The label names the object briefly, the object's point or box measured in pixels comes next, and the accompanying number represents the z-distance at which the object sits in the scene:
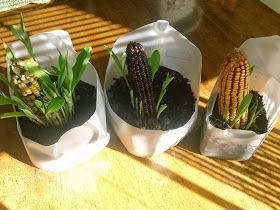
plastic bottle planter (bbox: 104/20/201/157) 0.67
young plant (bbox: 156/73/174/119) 0.64
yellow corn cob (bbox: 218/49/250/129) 0.60
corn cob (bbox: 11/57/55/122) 0.58
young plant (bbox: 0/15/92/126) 0.58
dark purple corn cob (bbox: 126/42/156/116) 0.62
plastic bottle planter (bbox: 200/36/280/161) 0.66
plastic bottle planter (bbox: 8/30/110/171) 0.65
